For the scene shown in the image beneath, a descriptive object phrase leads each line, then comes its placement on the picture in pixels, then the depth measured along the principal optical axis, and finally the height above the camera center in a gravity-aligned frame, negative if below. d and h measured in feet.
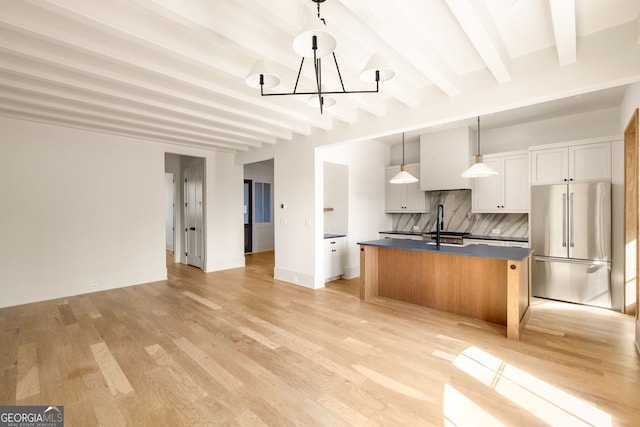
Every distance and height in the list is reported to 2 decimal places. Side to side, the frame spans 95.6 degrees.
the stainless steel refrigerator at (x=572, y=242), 12.91 -1.56
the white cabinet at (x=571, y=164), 13.01 +2.16
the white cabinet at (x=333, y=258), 17.95 -3.05
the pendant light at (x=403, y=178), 13.61 +1.53
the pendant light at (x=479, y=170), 11.37 +1.55
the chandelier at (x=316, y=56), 5.59 +3.41
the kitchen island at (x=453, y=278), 10.52 -2.97
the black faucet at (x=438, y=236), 12.65 -1.18
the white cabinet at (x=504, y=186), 15.92 +1.33
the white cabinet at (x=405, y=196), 20.33 +1.00
